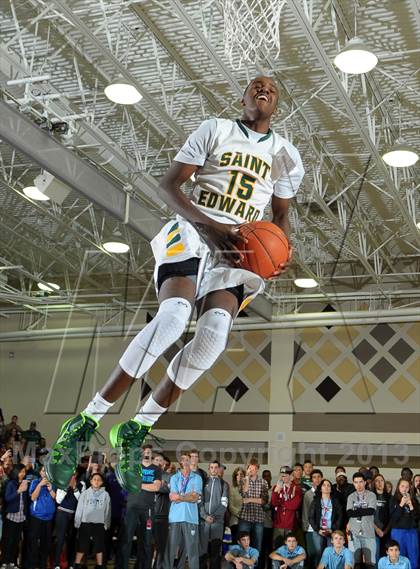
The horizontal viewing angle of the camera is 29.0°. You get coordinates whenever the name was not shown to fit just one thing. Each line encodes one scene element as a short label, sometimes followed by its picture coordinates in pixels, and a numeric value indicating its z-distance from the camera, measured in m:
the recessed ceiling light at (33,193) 15.52
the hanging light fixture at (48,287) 14.51
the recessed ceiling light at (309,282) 9.11
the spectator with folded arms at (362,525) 12.88
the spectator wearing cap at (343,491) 13.26
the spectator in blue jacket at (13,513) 12.53
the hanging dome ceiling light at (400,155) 12.50
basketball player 3.70
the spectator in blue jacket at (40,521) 12.28
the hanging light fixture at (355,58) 10.23
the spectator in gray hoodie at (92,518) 11.84
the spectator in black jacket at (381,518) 13.15
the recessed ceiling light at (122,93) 11.76
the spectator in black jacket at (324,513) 13.04
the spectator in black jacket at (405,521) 12.91
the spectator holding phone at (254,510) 13.41
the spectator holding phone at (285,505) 13.65
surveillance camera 13.07
